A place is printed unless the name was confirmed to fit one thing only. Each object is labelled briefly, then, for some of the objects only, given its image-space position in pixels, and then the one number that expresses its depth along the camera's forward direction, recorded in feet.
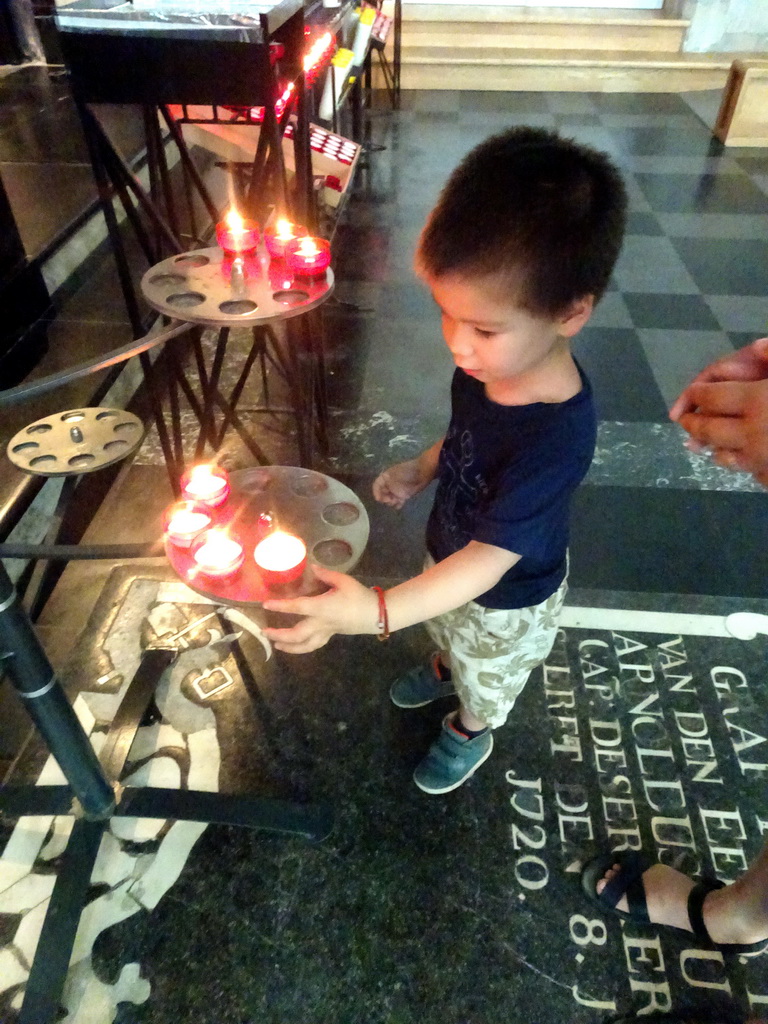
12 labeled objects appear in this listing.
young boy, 2.42
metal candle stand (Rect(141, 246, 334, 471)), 3.80
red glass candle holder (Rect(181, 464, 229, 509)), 3.22
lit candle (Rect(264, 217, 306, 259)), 4.21
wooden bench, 13.69
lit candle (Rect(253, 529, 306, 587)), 2.77
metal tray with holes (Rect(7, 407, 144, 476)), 3.51
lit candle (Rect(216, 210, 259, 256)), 4.25
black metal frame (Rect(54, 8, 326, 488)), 4.06
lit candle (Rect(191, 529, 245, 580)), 2.88
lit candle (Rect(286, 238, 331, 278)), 4.07
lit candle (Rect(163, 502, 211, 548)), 3.00
